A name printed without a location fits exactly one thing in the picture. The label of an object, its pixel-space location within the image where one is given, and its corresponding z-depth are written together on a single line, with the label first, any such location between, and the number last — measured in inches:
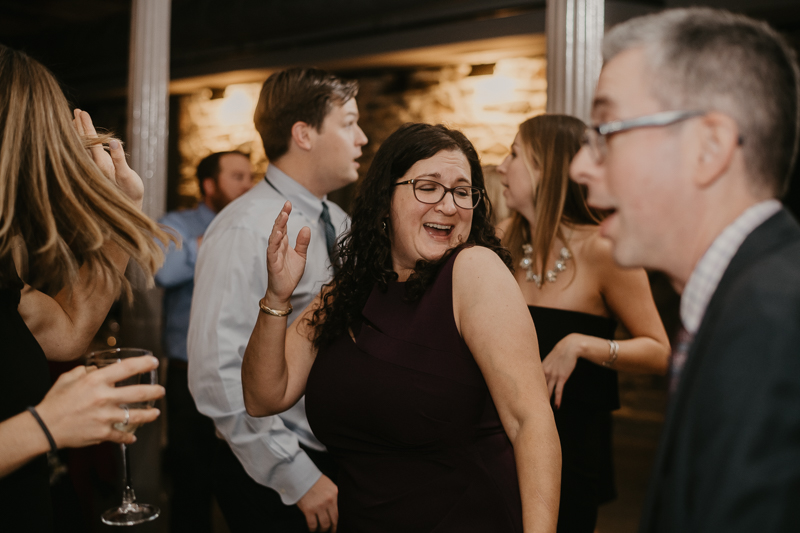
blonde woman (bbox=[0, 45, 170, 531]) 45.1
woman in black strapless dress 77.4
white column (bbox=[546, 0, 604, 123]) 120.6
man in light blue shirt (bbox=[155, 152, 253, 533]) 124.7
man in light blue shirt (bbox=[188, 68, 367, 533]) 70.1
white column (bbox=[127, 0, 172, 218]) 137.1
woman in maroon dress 52.5
